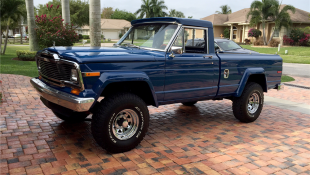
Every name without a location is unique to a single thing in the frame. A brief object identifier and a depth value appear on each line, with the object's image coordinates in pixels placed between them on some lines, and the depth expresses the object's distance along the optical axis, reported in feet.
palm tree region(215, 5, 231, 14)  241.55
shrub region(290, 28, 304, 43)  117.29
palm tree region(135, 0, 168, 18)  204.69
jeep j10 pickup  12.45
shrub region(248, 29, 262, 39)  126.35
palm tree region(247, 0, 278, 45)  116.83
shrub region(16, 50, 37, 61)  52.70
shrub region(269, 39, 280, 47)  118.38
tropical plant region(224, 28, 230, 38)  153.66
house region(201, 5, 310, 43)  126.65
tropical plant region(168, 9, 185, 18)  254.43
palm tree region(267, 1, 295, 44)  113.50
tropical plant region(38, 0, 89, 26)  166.81
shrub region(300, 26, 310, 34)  117.06
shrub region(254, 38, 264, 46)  122.43
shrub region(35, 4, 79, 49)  50.31
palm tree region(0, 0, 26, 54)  64.28
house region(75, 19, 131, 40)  229.66
